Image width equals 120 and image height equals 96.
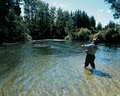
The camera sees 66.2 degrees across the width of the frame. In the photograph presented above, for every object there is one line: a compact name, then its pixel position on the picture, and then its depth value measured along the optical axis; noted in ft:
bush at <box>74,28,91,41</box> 107.62
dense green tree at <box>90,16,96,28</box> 189.63
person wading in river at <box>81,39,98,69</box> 19.55
